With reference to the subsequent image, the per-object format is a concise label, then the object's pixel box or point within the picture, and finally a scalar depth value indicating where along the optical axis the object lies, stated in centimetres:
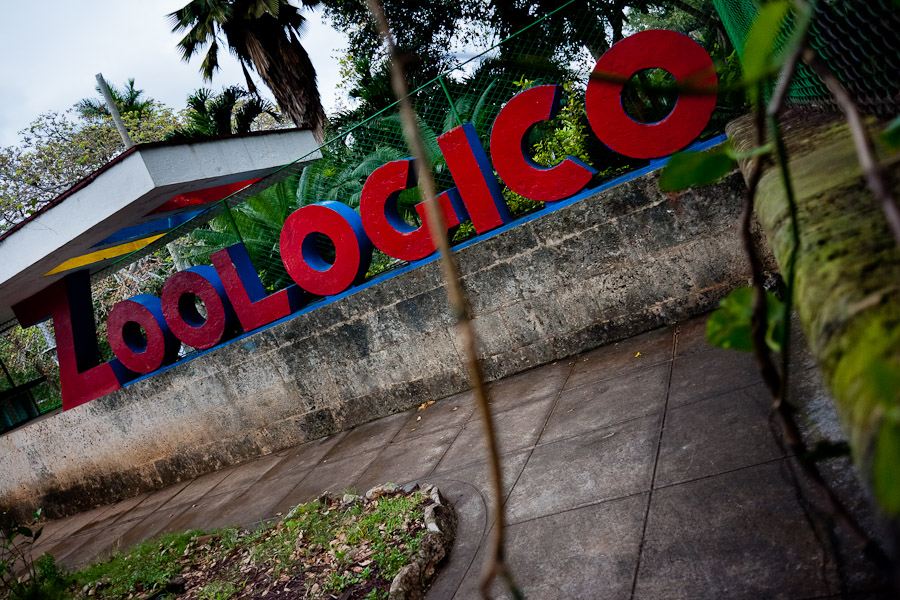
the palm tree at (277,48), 1363
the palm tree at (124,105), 2153
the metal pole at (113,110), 1612
